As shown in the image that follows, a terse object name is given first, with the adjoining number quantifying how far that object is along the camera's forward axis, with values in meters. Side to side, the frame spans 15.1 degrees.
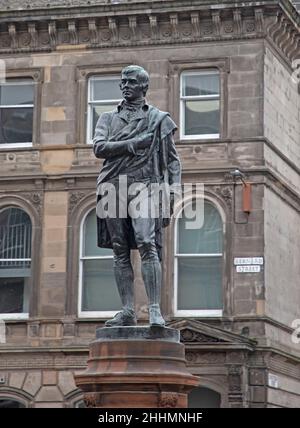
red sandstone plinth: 11.14
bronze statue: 12.07
